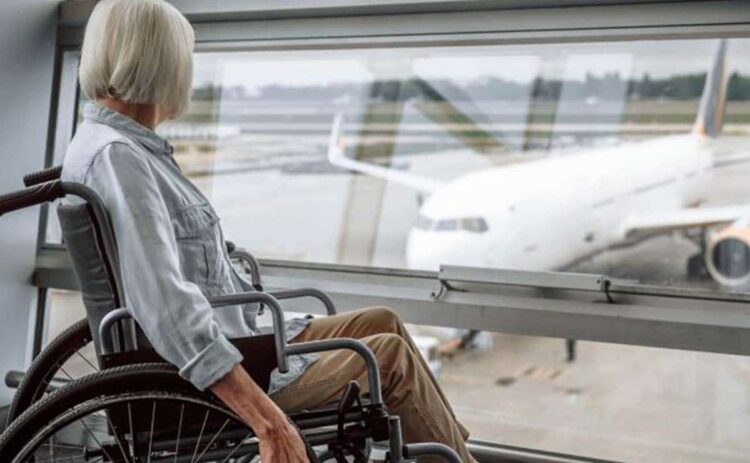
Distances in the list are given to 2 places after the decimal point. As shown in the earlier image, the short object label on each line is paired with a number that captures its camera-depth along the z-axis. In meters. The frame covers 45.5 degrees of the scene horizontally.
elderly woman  1.42
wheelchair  1.44
